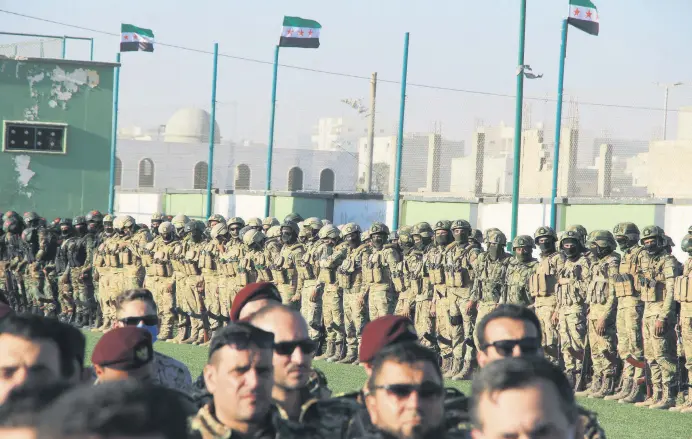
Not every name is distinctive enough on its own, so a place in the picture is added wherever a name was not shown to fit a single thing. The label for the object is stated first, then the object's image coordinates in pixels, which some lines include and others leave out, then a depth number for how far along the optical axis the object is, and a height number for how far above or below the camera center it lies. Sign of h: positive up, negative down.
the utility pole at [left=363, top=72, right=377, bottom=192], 38.70 +3.09
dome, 74.12 +4.31
